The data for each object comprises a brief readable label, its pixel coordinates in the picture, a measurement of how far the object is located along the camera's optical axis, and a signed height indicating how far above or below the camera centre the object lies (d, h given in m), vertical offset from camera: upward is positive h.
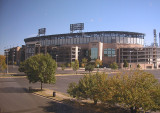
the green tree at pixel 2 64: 40.04 -1.29
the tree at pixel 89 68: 55.60 -3.10
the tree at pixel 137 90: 11.46 -2.42
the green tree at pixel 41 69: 22.91 -1.47
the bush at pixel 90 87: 14.45 -2.77
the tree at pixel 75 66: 55.19 -2.38
